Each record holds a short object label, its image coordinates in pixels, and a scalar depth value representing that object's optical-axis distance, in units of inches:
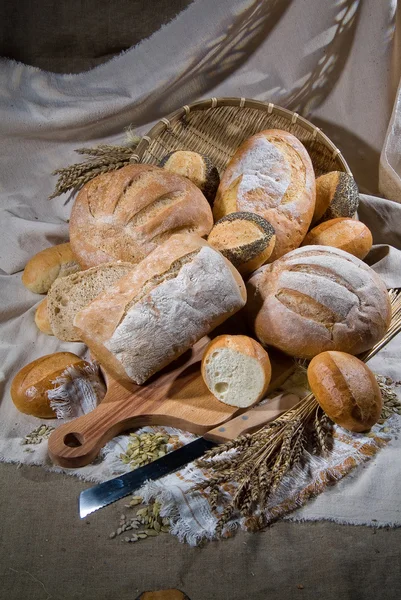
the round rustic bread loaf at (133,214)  76.9
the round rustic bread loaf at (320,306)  69.3
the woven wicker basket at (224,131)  93.2
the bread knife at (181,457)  57.7
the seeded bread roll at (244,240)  73.6
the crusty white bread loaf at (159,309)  65.4
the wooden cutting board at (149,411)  62.6
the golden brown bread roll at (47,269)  85.5
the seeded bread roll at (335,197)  87.2
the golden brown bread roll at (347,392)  61.2
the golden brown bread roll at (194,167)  87.7
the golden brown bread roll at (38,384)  66.5
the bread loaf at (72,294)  75.6
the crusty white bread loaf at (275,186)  82.3
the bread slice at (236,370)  64.7
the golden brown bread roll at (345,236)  81.3
